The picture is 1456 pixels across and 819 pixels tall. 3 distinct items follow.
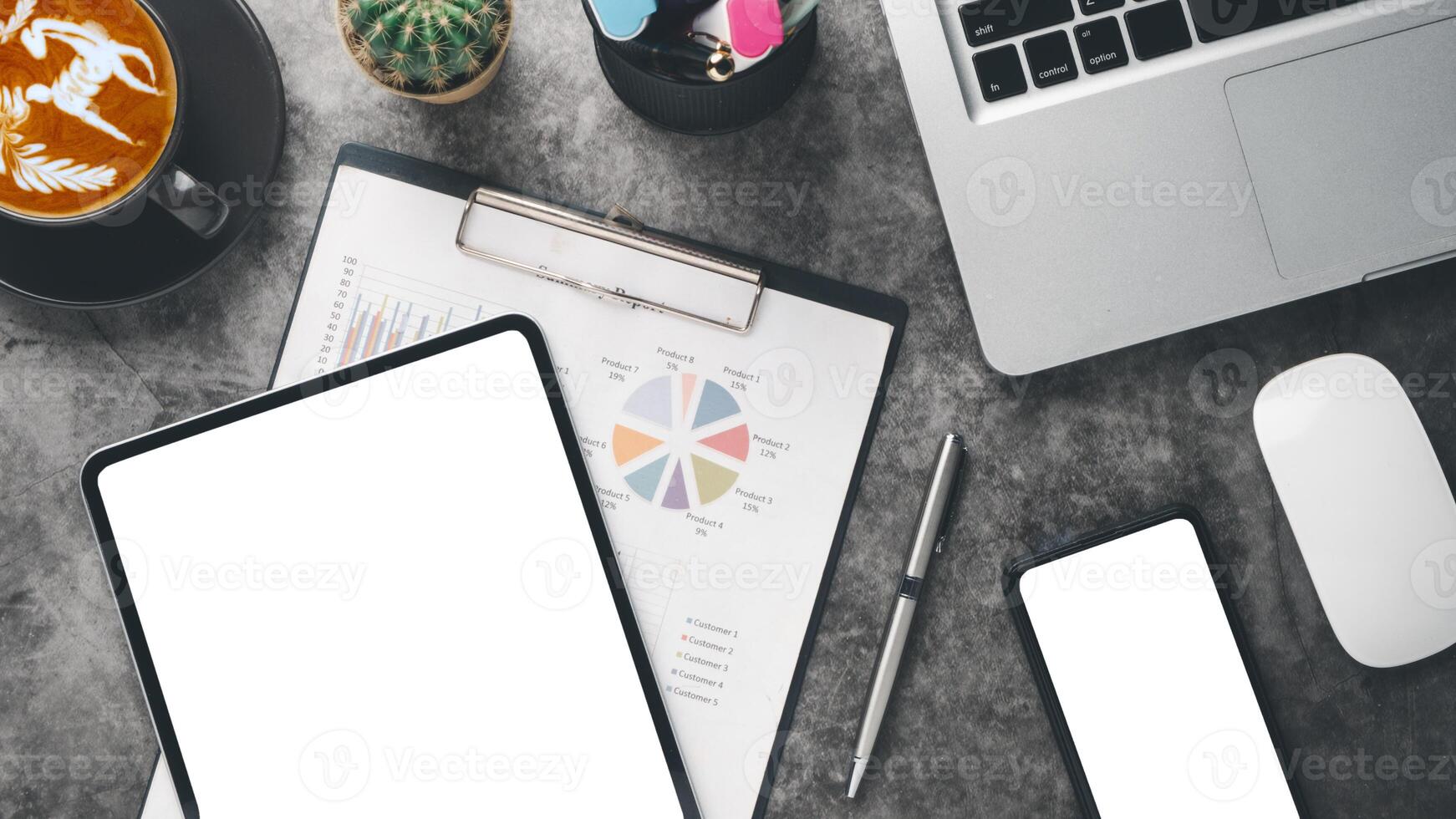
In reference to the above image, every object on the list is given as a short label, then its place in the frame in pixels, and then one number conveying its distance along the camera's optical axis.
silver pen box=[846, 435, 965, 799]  0.67
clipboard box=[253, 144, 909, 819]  0.68
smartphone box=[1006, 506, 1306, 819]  0.66
